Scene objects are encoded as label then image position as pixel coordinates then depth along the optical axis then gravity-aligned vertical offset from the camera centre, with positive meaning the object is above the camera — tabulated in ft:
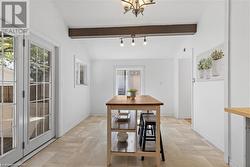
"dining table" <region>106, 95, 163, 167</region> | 5.84 -2.23
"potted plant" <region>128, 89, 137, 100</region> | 7.61 -0.62
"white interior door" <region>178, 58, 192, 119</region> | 14.40 -0.15
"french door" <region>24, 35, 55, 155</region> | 6.91 -0.65
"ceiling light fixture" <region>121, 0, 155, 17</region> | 5.74 +3.66
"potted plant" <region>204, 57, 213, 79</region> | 8.49 +1.16
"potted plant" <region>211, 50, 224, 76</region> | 7.54 +1.32
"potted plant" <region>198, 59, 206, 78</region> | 9.31 +1.21
